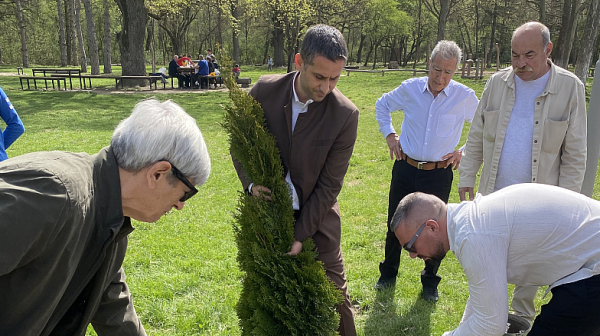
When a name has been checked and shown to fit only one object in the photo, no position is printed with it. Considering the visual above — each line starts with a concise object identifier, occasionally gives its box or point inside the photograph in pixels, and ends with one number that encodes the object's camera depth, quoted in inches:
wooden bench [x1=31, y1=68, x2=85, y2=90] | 1017.6
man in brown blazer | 107.7
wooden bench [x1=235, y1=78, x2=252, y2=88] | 890.9
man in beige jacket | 140.7
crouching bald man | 85.3
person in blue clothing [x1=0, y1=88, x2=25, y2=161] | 164.4
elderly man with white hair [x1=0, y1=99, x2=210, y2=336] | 59.5
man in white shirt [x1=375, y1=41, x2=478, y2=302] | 175.3
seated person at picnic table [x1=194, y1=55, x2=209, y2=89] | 927.7
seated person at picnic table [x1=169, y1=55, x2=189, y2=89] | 927.7
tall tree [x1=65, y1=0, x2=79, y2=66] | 1777.8
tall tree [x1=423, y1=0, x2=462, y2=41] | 1195.2
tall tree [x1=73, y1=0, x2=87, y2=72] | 1279.5
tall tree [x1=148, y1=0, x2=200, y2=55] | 1693.4
